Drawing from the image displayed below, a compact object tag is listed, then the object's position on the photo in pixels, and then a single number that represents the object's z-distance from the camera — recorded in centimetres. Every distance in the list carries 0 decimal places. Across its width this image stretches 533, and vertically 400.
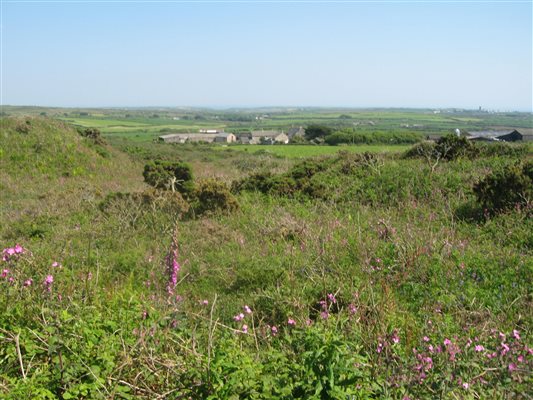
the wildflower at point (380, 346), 317
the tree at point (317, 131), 6319
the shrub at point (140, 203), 1048
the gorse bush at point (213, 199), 1084
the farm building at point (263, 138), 6906
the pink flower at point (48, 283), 382
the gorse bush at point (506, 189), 881
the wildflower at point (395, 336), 324
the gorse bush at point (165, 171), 1784
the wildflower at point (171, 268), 398
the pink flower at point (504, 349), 314
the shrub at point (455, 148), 1440
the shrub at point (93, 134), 2700
